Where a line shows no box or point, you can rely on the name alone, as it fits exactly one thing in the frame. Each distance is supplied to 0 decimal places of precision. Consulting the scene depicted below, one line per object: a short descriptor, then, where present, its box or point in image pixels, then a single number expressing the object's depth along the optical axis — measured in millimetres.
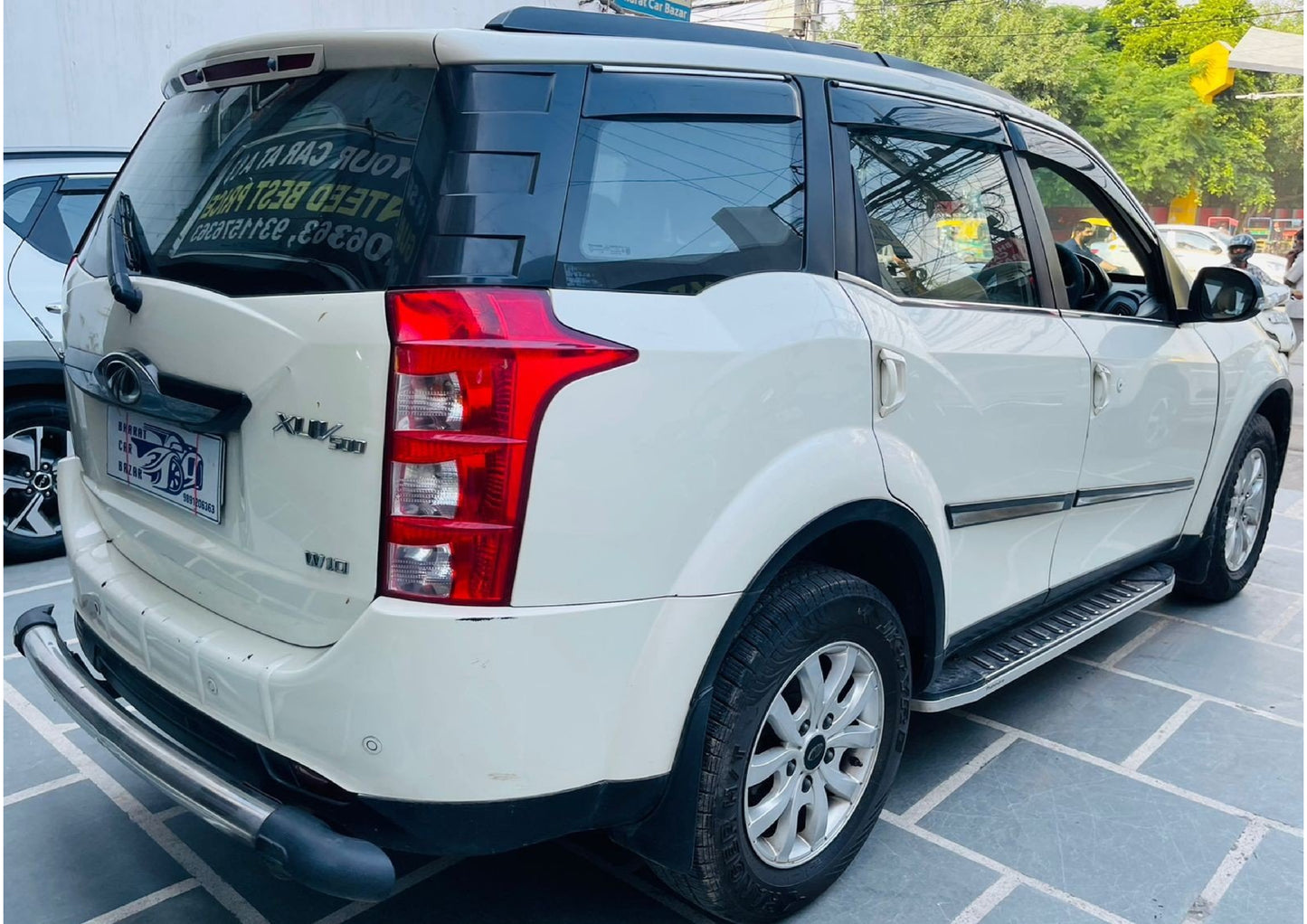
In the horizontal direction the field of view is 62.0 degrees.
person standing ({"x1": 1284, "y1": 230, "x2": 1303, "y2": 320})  13367
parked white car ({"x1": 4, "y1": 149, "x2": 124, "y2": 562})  4586
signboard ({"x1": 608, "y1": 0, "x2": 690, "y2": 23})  12383
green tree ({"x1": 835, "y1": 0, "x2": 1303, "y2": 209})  34250
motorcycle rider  10953
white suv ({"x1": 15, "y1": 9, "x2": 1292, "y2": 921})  1778
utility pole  21419
